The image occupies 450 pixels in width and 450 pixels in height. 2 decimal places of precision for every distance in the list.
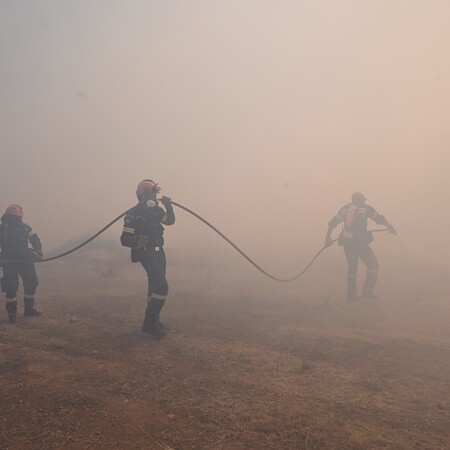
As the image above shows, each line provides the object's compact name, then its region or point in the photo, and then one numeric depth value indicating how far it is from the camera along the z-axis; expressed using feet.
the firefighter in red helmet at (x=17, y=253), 24.07
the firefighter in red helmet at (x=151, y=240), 19.63
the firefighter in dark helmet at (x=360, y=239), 31.60
